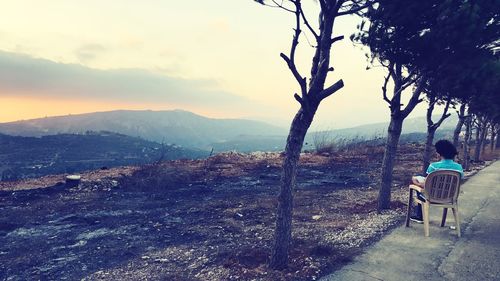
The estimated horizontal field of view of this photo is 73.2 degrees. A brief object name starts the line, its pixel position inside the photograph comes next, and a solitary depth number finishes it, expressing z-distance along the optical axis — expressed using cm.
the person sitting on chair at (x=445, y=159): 611
